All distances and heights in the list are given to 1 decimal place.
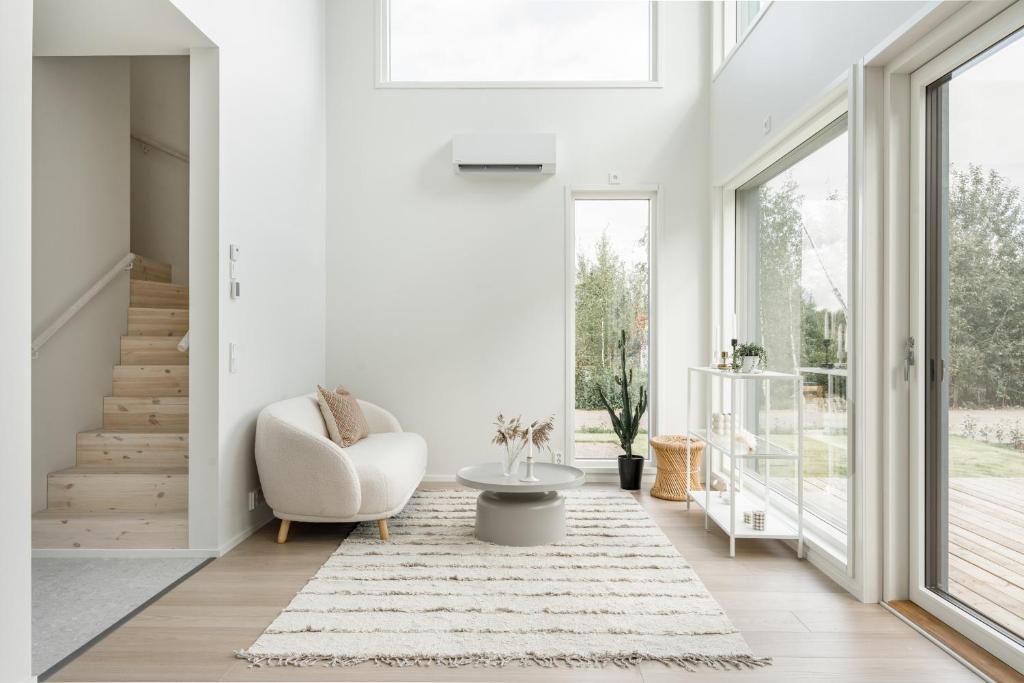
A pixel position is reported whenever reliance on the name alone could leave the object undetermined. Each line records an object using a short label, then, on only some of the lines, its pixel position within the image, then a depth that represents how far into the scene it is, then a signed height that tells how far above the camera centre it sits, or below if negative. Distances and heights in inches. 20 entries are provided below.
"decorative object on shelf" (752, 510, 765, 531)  115.3 -34.2
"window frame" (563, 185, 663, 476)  173.3 +10.8
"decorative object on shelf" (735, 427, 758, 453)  123.3 -20.2
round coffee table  116.1 -32.4
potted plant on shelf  118.6 -2.3
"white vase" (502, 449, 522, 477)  124.3 -25.4
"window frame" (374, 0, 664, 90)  173.5 +76.8
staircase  111.6 -24.5
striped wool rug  75.8 -39.3
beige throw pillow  135.8 -17.0
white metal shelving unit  111.5 -31.5
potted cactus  161.9 -24.7
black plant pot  163.6 -34.8
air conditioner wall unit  168.7 +55.6
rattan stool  152.5 -32.2
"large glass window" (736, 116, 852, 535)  113.3 +9.2
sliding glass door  73.5 +1.0
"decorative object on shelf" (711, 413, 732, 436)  130.7 -17.4
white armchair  114.6 -26.3
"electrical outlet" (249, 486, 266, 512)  126.0 -33.1
